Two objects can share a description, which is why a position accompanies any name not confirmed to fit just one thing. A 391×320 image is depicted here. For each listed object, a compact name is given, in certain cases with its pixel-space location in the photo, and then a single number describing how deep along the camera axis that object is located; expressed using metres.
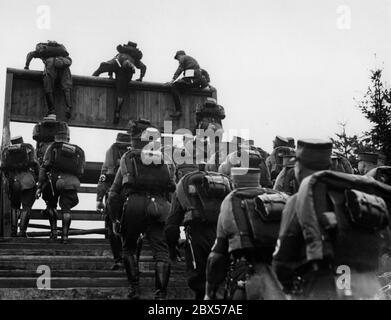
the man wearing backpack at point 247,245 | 6.61
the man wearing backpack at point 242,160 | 9.30
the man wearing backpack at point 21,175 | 13.70
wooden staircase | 9.23
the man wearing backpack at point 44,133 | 15.25
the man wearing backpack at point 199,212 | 8.56
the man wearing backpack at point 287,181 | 10.15
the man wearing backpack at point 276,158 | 12.82
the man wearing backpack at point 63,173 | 12.98
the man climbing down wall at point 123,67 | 20.03
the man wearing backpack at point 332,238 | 5.36
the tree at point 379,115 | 20.95
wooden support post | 15.77
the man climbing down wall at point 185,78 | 20.00
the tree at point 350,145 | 23.45
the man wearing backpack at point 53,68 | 18.94
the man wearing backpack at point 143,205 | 9.45
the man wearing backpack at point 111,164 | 12.23
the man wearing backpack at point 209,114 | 14.73
